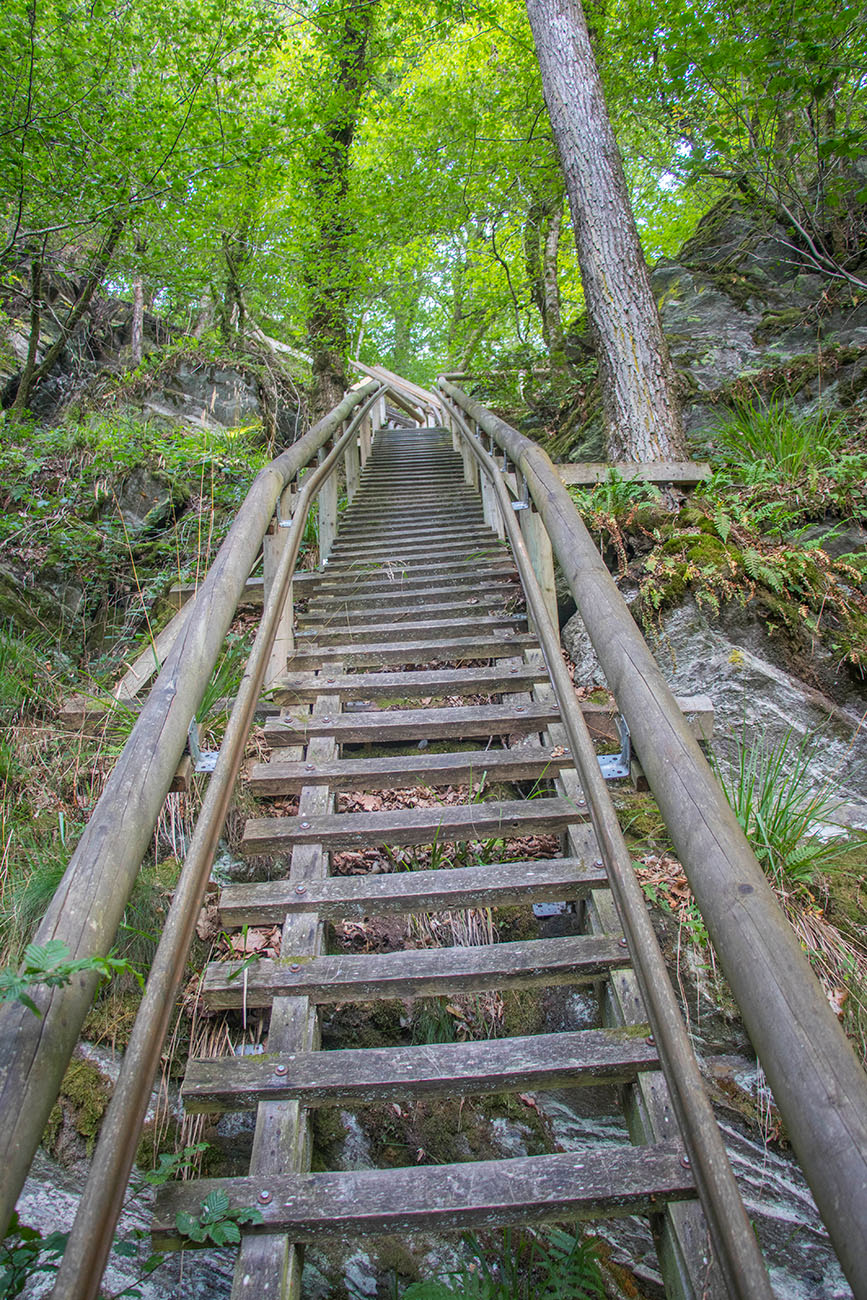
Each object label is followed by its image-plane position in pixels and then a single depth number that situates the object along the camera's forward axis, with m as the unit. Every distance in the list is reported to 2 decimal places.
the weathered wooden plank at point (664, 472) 4.33
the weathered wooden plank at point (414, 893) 2.15
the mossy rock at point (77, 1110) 1.96
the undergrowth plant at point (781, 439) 4.21
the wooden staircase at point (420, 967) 1.47
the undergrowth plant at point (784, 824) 2.46
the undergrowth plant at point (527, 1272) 1.51
